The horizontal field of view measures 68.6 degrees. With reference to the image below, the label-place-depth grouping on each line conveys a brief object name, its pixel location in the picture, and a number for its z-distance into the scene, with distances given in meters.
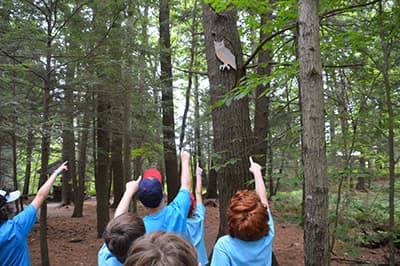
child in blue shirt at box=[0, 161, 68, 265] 2.42
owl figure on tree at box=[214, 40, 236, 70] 3.97
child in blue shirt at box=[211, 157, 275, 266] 2.01
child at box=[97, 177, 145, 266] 1.77
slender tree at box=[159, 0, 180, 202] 9.82
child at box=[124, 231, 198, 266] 1.10
